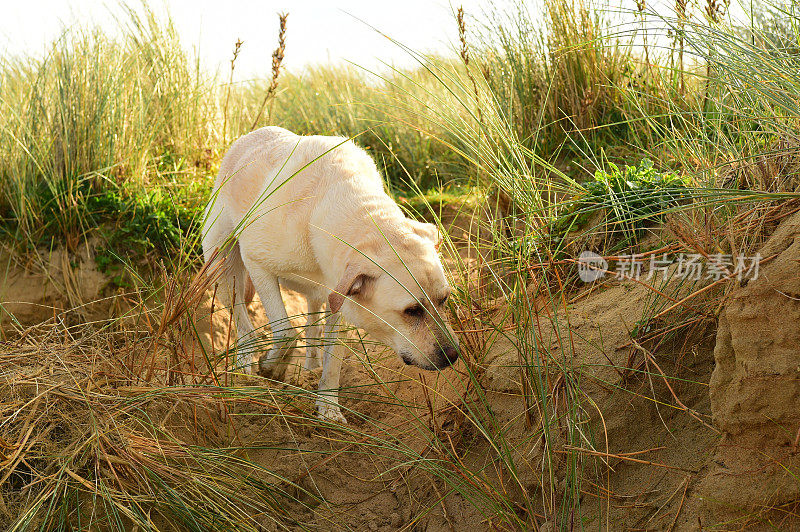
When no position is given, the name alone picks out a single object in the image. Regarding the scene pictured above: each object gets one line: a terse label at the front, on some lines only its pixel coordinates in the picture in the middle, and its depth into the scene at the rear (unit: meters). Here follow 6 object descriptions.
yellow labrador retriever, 3.42
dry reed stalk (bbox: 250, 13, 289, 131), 5.60
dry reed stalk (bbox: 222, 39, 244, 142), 6.39
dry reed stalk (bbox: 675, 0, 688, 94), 2.89
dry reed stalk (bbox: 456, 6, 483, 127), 4.52
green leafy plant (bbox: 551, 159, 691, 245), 3.67
